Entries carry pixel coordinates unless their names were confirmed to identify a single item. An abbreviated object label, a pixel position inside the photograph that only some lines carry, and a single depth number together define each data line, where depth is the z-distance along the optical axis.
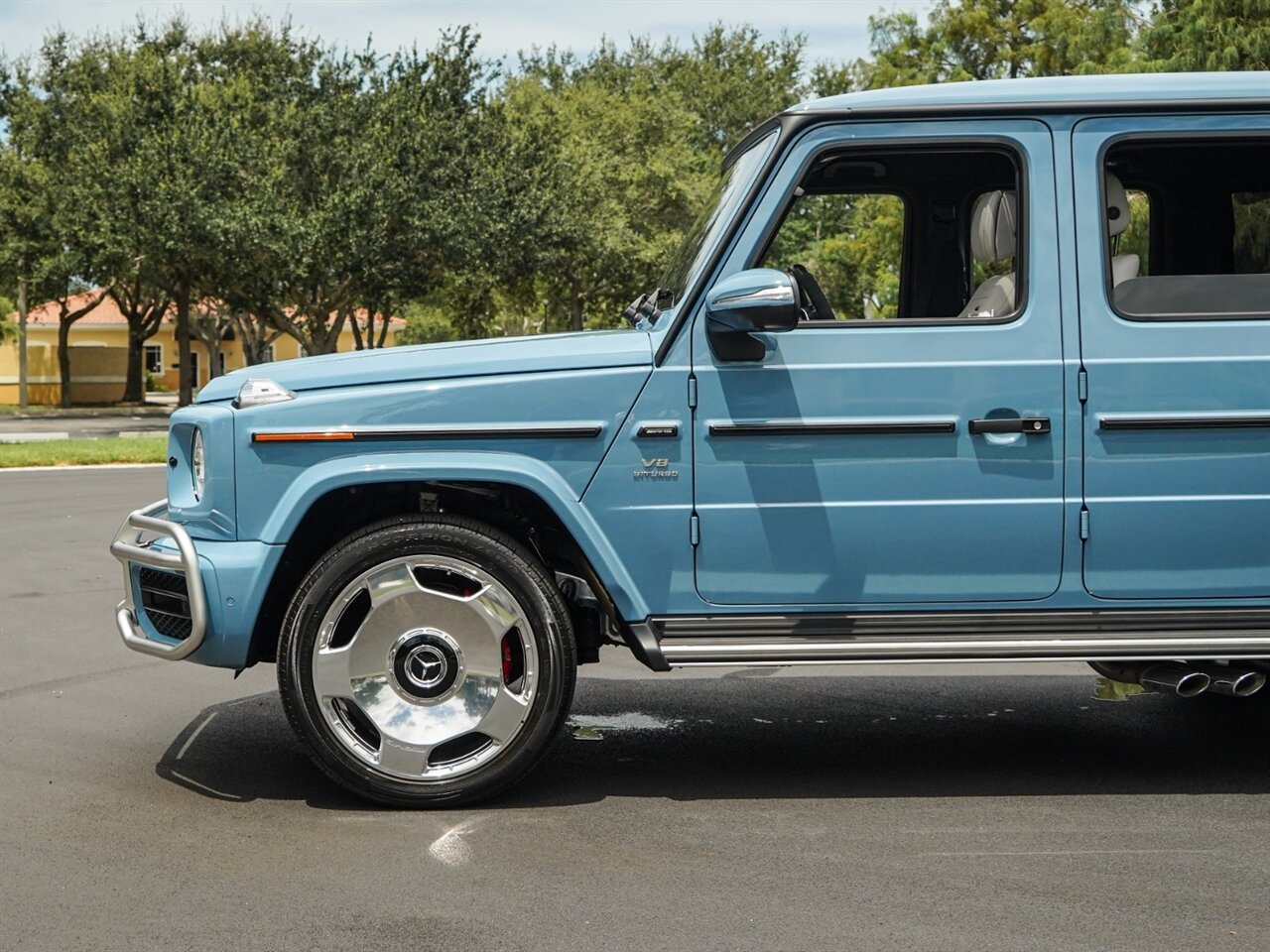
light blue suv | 4.90
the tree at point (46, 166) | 43.56
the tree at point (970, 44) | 31.81
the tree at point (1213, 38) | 21.25
